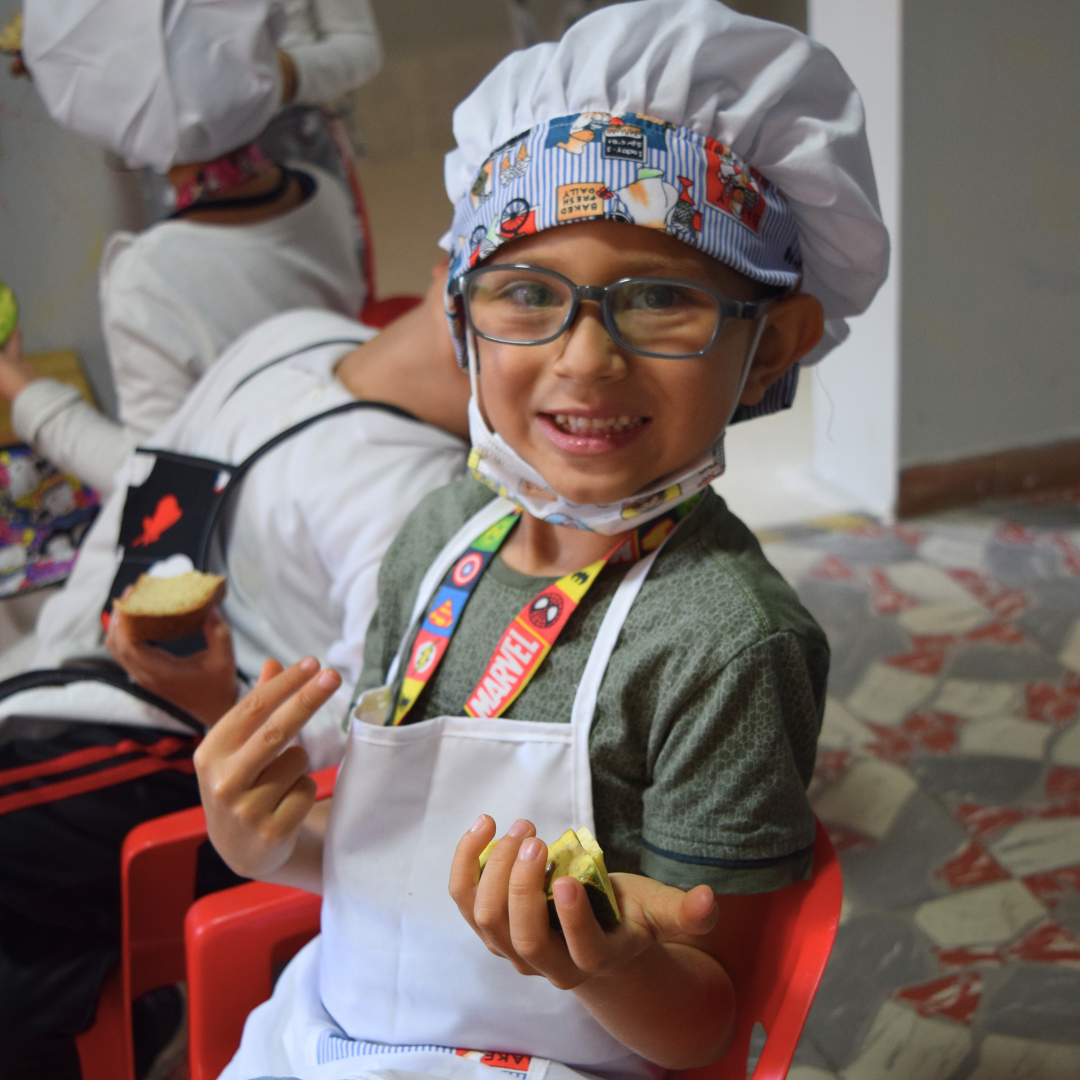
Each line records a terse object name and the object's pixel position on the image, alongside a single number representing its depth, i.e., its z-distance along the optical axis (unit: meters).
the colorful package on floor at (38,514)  1.77
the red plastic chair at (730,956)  0.69
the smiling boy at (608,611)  0.68
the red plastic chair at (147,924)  1.00
